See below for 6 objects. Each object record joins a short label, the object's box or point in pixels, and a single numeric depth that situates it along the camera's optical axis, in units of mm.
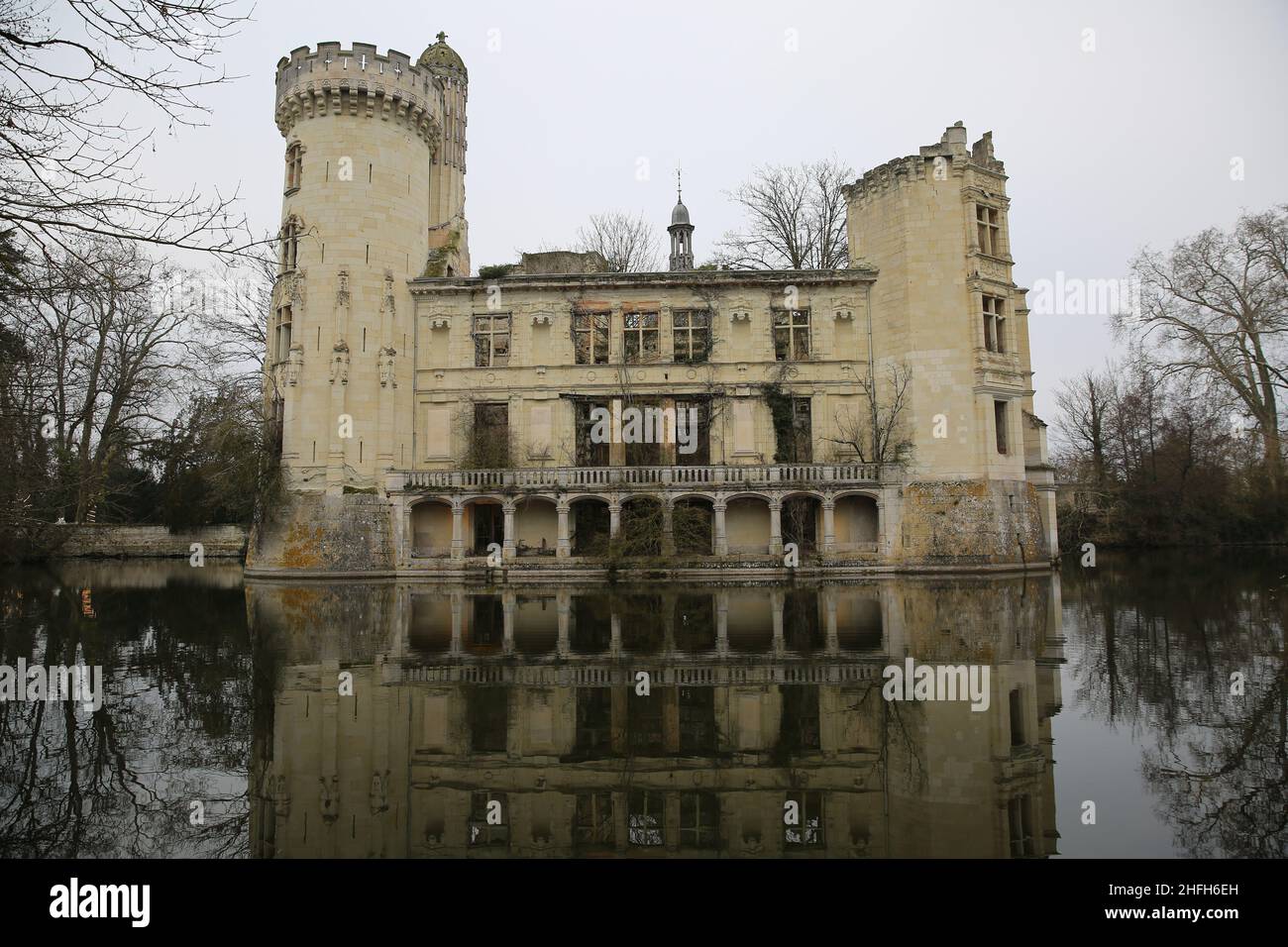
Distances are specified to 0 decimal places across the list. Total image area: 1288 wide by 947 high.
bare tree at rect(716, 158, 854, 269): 44344
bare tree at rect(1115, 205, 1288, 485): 33406
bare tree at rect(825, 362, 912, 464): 29984
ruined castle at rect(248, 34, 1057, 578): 28656
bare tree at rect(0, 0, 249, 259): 5660
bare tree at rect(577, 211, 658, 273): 51281
